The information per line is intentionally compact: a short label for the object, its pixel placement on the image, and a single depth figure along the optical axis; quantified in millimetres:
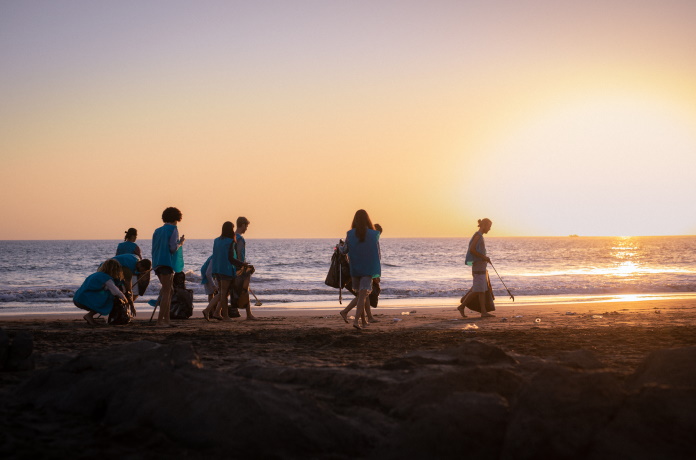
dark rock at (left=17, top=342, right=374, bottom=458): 3574
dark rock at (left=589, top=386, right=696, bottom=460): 3150
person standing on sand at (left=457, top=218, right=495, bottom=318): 12219
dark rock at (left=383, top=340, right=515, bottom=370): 5203
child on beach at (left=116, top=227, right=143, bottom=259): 12034
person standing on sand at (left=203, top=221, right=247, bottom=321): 11828
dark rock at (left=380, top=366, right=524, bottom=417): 4168
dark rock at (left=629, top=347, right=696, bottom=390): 4109
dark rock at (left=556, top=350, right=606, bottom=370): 4613
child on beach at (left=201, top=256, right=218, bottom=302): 13422
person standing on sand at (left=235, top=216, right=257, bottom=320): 12219
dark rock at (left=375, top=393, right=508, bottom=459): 3348
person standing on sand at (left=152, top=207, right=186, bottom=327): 10680
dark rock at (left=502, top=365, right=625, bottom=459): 3236
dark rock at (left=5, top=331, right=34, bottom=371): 5656
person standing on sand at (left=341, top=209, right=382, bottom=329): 9953
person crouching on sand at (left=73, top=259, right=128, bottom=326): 10891
